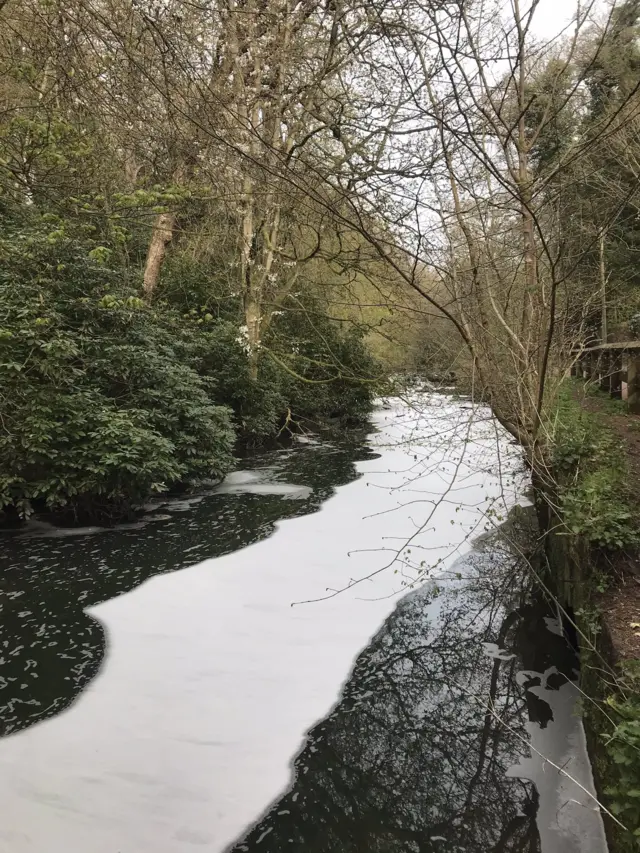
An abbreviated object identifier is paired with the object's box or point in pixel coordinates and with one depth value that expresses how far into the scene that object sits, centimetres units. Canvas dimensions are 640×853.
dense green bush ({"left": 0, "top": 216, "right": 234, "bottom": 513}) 675
